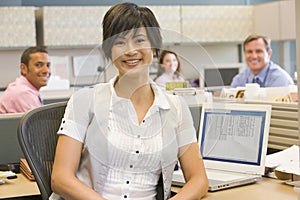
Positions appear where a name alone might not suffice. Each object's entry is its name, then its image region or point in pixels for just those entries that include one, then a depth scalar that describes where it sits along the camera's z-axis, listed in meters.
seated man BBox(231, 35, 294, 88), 4.18
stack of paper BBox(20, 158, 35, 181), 2.05
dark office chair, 1.70
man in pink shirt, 3.25
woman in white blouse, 1.60
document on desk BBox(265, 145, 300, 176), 1.84
